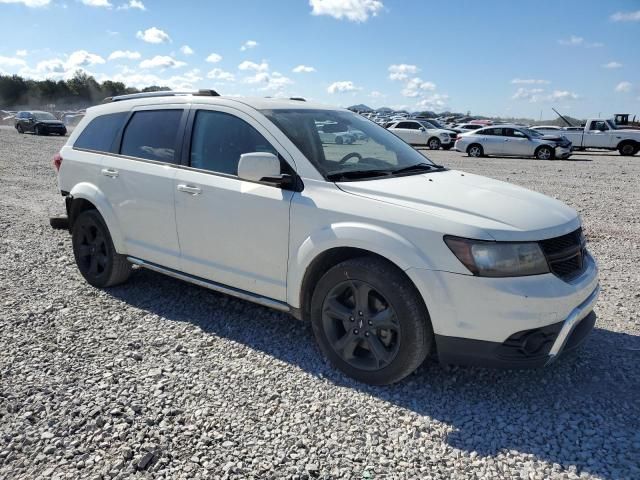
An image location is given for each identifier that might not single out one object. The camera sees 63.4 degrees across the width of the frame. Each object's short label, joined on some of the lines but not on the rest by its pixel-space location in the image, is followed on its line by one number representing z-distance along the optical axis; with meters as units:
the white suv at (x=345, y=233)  2.92
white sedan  21.52
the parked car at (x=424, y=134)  27.52
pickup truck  23.91
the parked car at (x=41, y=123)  32.22
